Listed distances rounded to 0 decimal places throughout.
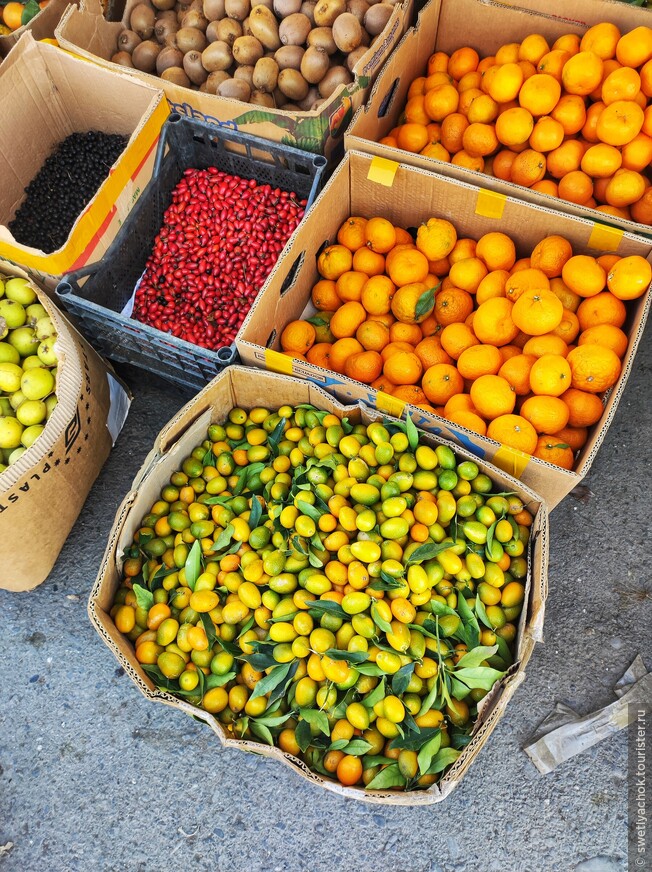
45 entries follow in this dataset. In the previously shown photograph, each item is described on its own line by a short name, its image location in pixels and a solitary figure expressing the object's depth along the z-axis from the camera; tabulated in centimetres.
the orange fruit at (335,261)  221
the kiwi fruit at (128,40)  267
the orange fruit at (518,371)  182
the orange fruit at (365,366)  197
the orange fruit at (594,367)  174
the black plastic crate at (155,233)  213
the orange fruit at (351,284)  214
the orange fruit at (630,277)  180
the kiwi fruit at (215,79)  245
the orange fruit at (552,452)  179
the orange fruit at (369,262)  217
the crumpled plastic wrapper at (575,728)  202
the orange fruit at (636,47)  204
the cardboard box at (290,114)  222
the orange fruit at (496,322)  187
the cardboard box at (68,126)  211
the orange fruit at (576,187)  210
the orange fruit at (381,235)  217
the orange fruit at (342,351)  204
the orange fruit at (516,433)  173
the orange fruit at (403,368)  193
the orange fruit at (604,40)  213
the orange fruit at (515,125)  210
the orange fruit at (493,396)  178
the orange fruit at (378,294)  206
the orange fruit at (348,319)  208
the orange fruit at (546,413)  175
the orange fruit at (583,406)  180
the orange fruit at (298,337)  212
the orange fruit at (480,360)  185
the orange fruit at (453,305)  202
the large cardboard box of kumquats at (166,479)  148
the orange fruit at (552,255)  197
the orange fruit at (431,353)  197
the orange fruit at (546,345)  181
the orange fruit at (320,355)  212
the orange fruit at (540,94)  208
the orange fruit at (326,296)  223
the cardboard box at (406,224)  176
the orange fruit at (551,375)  173
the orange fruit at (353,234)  225
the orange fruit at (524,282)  187
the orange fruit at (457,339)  192
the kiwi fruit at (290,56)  242
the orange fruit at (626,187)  203
